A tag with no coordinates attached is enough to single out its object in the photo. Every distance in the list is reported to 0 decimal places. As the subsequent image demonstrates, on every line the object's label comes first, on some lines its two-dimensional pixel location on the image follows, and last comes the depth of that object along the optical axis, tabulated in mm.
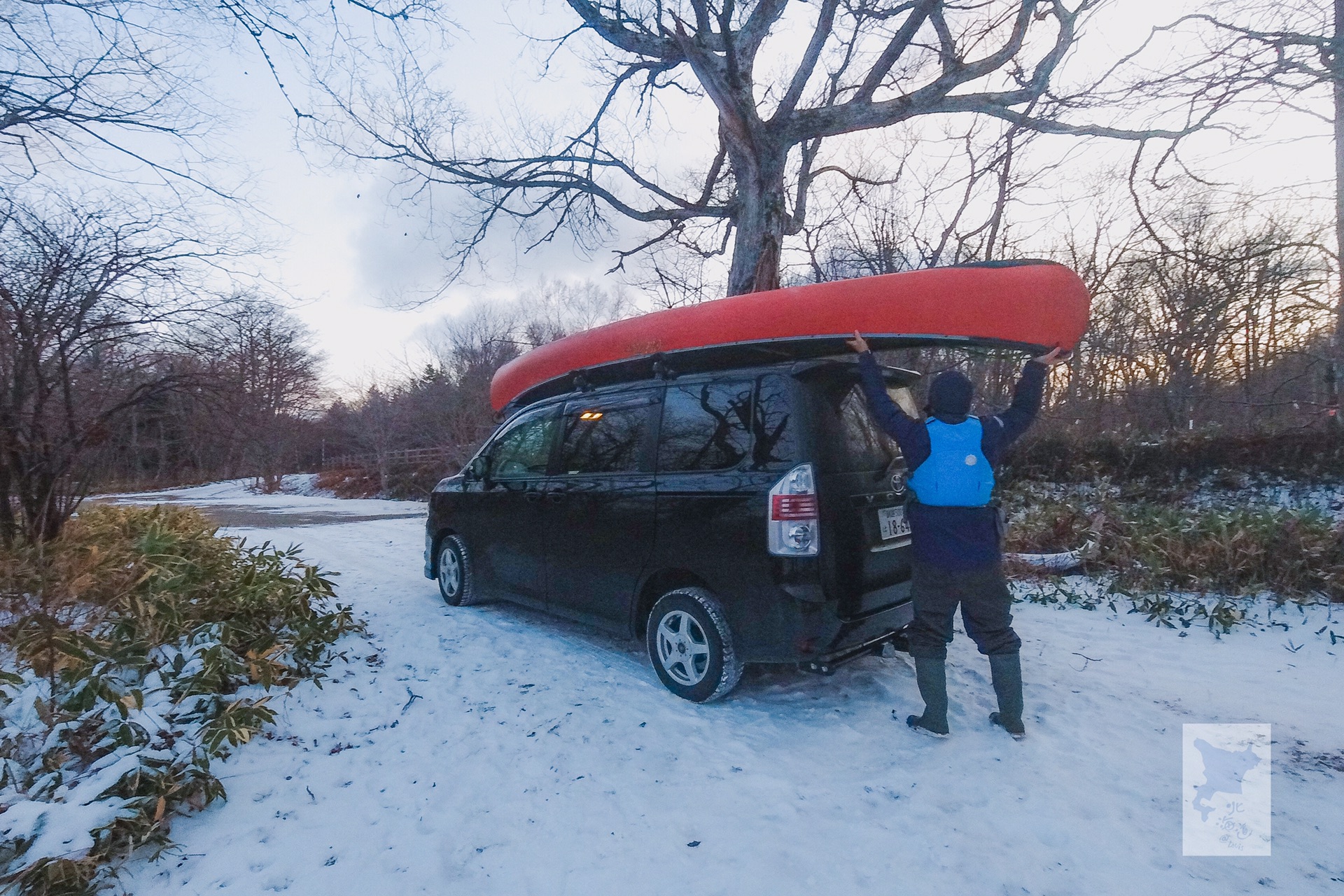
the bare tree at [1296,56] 4746
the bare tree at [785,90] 7414
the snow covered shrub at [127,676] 2252
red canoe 3158
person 2898
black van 3033
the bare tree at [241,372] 5723
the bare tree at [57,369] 4707
